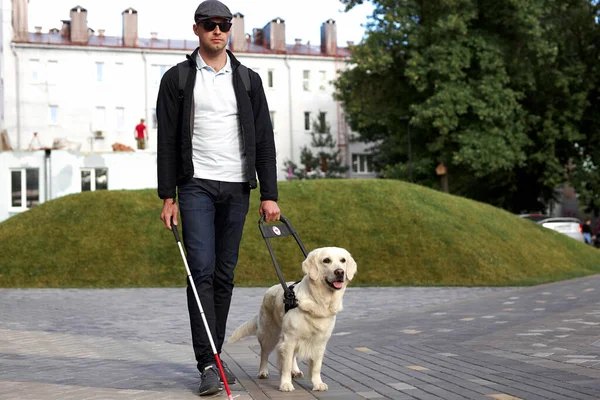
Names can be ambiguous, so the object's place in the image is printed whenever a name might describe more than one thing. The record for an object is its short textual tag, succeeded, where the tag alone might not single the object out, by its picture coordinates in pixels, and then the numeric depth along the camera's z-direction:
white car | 36.41
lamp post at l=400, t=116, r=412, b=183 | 42.06
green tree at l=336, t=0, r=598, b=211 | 39.50
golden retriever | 6.18
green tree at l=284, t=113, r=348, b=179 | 74.25
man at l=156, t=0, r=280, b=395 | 6.39
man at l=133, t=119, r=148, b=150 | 43.12
